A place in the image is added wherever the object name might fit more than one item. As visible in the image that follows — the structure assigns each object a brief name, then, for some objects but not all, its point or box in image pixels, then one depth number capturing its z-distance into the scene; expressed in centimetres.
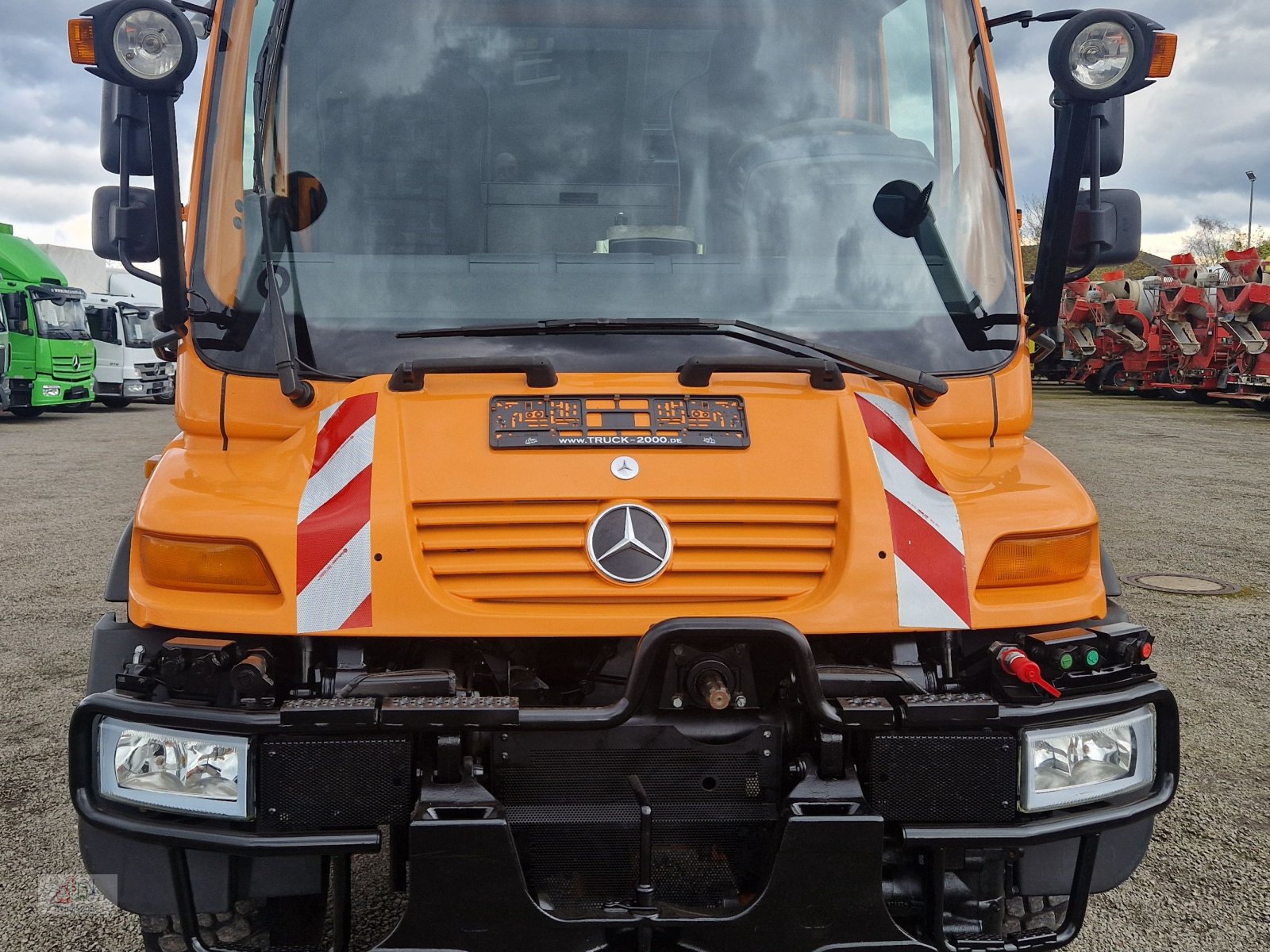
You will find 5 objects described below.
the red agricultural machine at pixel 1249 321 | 2202
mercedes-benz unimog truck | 206
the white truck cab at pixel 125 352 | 2558
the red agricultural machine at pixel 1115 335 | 2695
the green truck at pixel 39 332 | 2130
